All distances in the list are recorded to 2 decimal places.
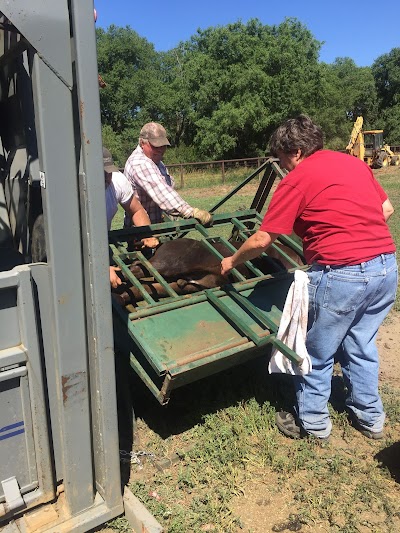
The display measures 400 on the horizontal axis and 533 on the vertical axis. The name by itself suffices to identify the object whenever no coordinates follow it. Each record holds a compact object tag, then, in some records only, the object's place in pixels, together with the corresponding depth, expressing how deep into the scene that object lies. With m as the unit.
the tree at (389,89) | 51.41
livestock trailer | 1.94
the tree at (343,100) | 38.91
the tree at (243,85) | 33.56
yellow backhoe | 28.58
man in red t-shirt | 2.84
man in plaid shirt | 4.33
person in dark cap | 3.96
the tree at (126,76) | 44.62
